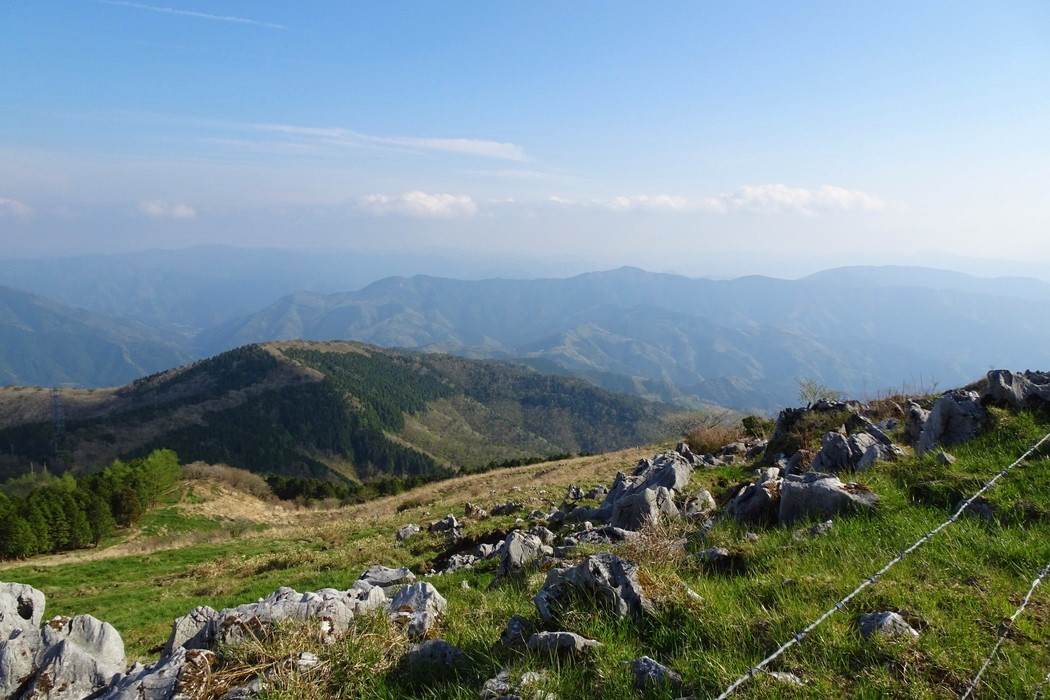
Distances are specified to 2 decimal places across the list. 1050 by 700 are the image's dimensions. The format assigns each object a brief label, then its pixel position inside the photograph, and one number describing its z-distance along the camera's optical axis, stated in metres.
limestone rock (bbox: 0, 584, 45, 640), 7.41
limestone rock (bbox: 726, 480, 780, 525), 9.41
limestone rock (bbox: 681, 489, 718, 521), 11.22
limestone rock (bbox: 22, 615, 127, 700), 5.99
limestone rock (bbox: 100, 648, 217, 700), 5.04
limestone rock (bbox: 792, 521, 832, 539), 7.28
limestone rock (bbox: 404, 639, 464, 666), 5.30
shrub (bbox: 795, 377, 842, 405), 29.26
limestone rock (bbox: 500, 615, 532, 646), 5.31
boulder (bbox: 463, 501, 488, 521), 23.02
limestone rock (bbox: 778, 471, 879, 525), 8.05
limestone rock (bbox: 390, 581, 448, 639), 6.29
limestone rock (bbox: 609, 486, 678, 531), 12.01
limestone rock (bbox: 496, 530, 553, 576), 10.40
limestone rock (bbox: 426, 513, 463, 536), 21.04
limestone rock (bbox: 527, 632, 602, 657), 4.83
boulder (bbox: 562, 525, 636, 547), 11.00
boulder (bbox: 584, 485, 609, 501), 21.14
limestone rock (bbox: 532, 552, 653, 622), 5.53
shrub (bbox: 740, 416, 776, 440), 25.23
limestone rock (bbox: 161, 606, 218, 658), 5.92
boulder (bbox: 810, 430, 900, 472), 10.43
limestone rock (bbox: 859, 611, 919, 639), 4.52
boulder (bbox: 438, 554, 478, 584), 13.46
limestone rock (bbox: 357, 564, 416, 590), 12.16
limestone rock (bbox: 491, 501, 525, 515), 22.87
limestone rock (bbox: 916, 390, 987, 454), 10.80
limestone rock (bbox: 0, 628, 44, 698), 6.25
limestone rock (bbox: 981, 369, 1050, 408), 10.77
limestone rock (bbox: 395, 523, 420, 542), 21.73
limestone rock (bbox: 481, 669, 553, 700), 4.31
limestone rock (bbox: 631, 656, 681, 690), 4.30
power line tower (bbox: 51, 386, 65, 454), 133.85
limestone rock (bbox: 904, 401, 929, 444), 12.41
